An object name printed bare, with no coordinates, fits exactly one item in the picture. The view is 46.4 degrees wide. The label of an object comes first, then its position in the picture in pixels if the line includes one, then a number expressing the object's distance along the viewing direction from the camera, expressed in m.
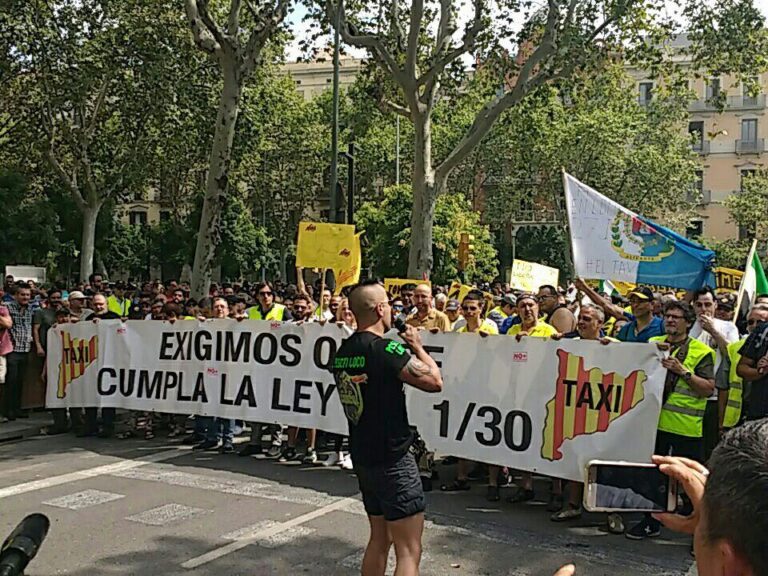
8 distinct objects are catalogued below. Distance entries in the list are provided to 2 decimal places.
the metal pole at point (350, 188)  21.15
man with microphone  4.54
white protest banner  7.14
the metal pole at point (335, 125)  17.61
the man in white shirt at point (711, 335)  7.35
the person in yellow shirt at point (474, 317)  8.66
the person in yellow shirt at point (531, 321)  8.15
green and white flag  8.61
